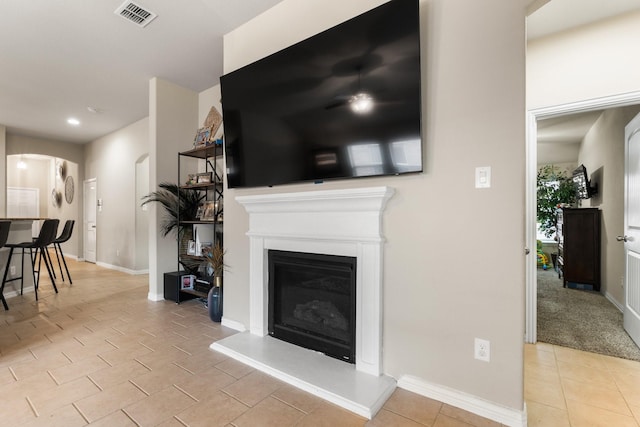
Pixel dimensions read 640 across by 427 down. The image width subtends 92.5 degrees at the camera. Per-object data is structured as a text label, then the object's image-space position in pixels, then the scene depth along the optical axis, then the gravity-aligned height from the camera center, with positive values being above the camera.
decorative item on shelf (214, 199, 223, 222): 3.39 +0.02
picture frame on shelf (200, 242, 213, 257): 3.46 -0.44
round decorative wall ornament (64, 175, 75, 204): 7.32 +0.54
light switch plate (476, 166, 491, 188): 1.59 +0.17
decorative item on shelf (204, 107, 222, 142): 3.73 +1.12
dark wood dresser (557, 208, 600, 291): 4.36 -0.54
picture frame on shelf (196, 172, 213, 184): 3.48 +0.37
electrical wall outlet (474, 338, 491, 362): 1.59 -0.73
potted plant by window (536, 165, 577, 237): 5.66 +0.26
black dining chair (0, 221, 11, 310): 3.14 -0.21
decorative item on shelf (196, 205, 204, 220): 3.64 -0.02
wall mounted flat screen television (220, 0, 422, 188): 1.73 +0.70
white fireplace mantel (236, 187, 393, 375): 1.88 -0.17
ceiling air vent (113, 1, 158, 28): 2.41 +1.61
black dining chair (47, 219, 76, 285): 4.65 -0.34
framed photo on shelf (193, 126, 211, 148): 3.61 +0.89
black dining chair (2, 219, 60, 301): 3.73 -0.41
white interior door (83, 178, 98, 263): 6.63 -0.19
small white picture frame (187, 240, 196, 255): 3.70 -0.45
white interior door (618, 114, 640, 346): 2.41 -0.17
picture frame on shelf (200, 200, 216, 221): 3.49 -0.02
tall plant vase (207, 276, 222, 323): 2.92 -0.90
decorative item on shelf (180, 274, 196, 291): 3.61 -0.85
